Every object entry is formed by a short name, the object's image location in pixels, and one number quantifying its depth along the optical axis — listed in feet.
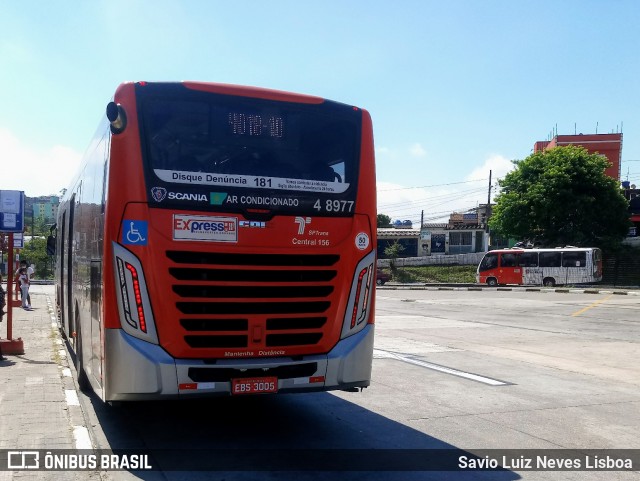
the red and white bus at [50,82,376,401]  18.11
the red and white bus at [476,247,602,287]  142.82
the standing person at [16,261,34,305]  80.51
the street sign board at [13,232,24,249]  82.68
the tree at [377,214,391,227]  378.53
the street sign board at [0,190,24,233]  38.68
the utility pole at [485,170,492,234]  220.04
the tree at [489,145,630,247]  157.79
